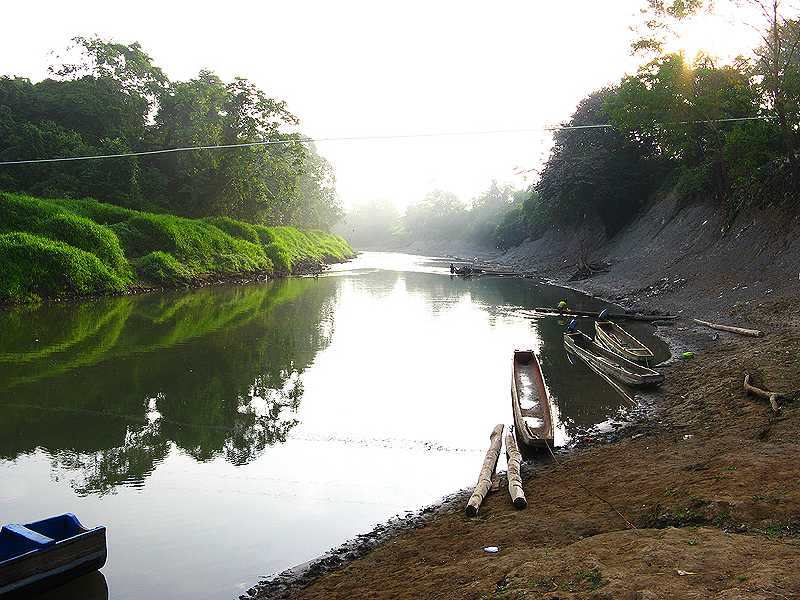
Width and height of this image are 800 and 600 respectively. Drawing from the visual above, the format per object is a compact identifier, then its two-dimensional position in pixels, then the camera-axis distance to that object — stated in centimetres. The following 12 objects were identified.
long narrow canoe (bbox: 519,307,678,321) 2545
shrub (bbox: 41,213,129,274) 3219
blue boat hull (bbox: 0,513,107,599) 620
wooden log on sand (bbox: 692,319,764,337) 1872
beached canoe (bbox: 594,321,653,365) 1845
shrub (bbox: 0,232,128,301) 2783
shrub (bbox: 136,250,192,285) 3691
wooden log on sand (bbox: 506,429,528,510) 846
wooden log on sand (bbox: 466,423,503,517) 857
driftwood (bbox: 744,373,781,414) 1110
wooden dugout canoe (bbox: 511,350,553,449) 1122
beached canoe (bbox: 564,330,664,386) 1532
